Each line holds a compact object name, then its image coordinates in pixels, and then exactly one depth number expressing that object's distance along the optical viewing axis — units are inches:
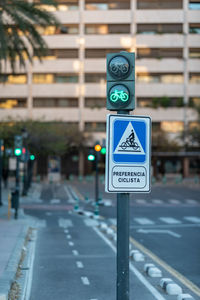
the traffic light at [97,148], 1014.4
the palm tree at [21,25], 911.7
